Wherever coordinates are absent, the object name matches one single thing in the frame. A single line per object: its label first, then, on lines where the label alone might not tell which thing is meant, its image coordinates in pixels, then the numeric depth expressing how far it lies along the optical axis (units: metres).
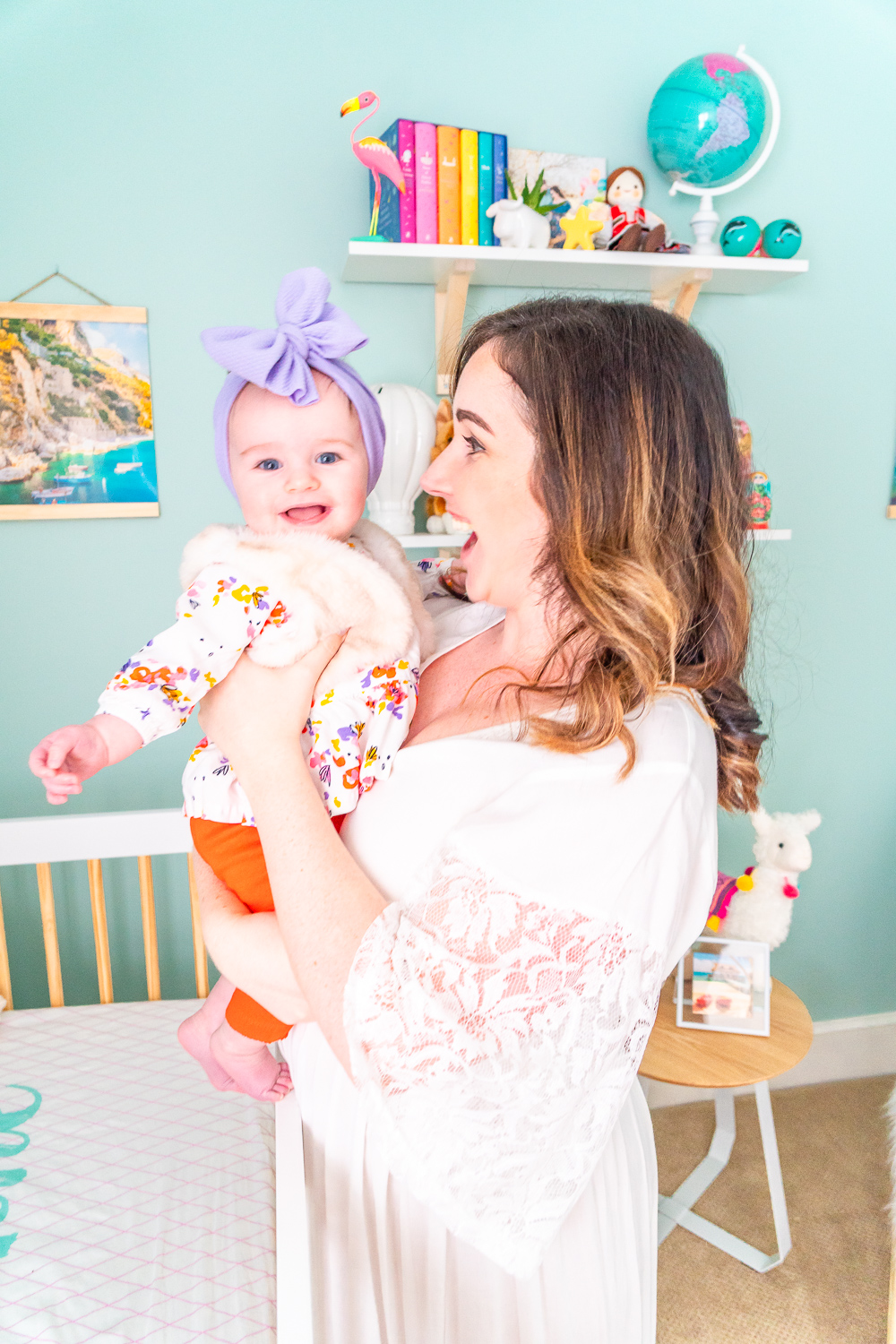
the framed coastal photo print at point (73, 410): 1.79
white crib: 0.95
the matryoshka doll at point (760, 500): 1.99
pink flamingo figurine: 1.58
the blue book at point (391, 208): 1.75
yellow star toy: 1.80
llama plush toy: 1.96
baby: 0.90
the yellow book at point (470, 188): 1.76
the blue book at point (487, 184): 1.77
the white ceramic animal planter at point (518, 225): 1.74
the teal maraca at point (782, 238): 1.94
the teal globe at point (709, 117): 1.88
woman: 0.74
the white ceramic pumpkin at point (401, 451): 1.74
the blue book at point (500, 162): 1.79
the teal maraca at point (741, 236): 1.92
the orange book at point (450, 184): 1.74
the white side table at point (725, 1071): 1.68
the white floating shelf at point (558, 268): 1.73
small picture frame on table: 1.82
